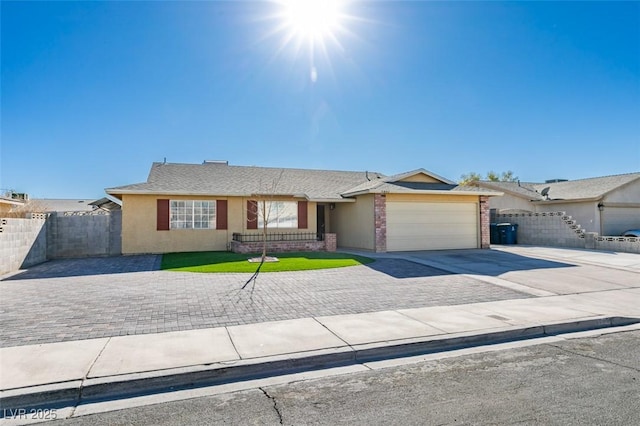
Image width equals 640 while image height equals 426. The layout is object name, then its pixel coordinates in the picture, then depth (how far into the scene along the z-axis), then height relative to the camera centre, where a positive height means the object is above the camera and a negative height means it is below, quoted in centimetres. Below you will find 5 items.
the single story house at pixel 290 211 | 1709 +82
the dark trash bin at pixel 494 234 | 2233 -58
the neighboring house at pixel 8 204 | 1968 +153
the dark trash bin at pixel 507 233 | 2195 -52
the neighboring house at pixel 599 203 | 2284 +135
